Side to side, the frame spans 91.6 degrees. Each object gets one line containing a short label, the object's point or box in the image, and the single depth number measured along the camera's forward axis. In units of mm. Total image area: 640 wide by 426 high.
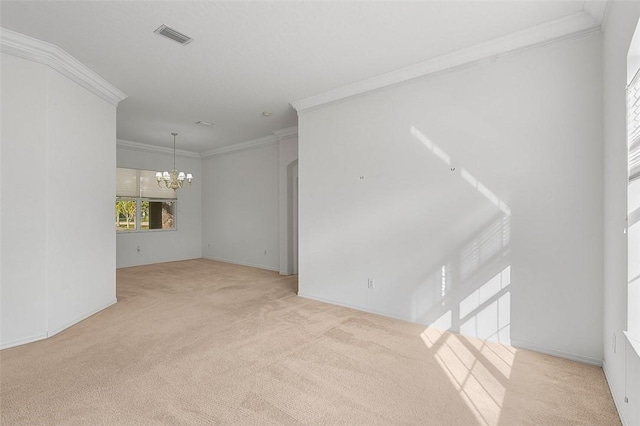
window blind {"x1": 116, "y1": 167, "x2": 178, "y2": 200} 7363
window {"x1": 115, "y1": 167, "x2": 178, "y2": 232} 7418
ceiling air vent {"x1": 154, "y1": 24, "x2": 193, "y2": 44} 2838
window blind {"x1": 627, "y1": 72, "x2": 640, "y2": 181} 1753
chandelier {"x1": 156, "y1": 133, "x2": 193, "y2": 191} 6141
